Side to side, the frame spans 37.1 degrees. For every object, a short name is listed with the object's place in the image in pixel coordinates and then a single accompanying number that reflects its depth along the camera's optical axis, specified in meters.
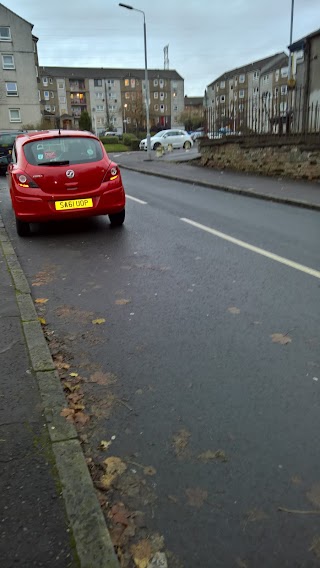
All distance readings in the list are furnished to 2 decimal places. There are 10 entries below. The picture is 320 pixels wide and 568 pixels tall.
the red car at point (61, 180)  7.98
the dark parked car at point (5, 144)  21.33
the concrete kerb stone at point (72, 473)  1.99
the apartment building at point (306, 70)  16.19
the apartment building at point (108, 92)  111.00
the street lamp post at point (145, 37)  28.23
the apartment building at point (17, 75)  54.94
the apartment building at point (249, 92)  16.75
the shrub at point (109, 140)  56.44
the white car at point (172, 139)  42.56
